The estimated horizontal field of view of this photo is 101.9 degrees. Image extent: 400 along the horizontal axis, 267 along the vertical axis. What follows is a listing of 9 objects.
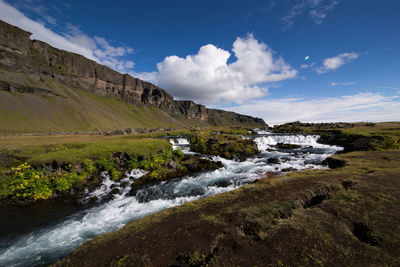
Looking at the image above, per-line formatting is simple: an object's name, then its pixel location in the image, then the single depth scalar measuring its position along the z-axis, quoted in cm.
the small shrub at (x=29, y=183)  1616
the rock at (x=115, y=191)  1832
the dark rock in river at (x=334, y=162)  1923
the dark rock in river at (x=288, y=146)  4809
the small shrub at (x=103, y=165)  2281
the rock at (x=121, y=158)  2478
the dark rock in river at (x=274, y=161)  2979
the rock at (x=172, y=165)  2601
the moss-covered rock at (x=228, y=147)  3622
